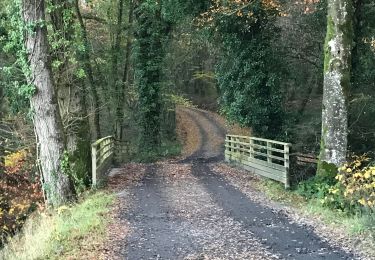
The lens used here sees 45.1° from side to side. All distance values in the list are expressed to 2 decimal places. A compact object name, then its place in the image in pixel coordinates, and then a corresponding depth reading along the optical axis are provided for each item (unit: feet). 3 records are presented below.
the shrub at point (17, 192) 46.20
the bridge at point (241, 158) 39.78
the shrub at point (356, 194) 23.84
